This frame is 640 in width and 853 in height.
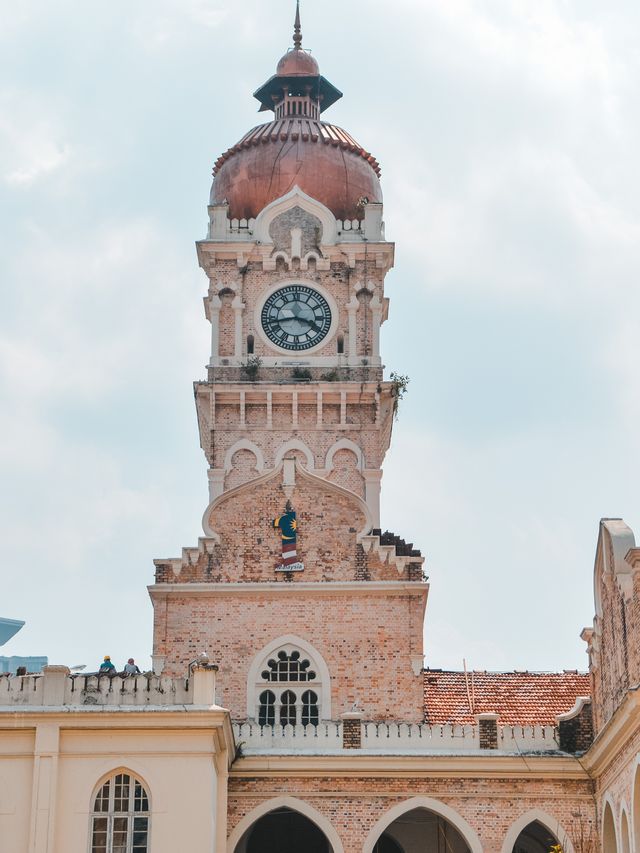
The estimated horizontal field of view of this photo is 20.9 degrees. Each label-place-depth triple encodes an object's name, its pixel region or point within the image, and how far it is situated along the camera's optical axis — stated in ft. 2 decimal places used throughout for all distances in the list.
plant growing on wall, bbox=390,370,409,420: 169.89
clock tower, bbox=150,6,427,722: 140.46
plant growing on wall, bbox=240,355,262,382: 169.37
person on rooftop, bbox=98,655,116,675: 130.97
